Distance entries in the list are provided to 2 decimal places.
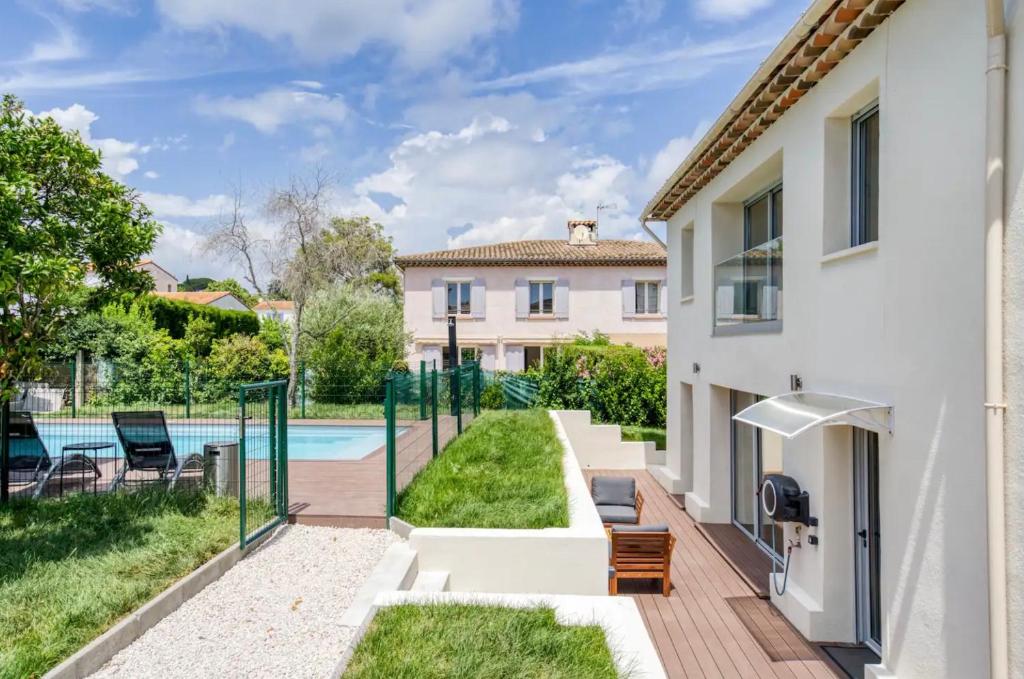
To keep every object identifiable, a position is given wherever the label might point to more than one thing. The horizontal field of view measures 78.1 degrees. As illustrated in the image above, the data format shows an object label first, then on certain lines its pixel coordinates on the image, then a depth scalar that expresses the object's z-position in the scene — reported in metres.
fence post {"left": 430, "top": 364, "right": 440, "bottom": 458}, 10.73
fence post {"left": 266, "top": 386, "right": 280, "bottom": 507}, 7.45
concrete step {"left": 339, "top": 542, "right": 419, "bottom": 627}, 5.24
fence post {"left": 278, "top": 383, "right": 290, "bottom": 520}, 7.68
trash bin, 8.46
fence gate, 7.46
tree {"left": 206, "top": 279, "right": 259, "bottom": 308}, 52.28
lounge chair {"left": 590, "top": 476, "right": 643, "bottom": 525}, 10.13
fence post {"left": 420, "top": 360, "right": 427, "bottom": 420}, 10.62
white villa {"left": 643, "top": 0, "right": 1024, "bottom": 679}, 4.01
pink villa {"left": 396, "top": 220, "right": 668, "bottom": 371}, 28.56
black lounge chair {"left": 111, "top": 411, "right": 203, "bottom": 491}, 9.59
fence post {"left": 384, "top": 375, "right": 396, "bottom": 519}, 7.77
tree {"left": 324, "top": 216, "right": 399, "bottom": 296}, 30.47
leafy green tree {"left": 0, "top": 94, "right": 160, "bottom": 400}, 6.14
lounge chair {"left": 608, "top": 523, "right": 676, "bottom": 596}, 7.66
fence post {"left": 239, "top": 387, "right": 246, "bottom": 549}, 6.66
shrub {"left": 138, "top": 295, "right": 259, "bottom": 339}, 28.92
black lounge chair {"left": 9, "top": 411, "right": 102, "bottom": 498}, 9.59
